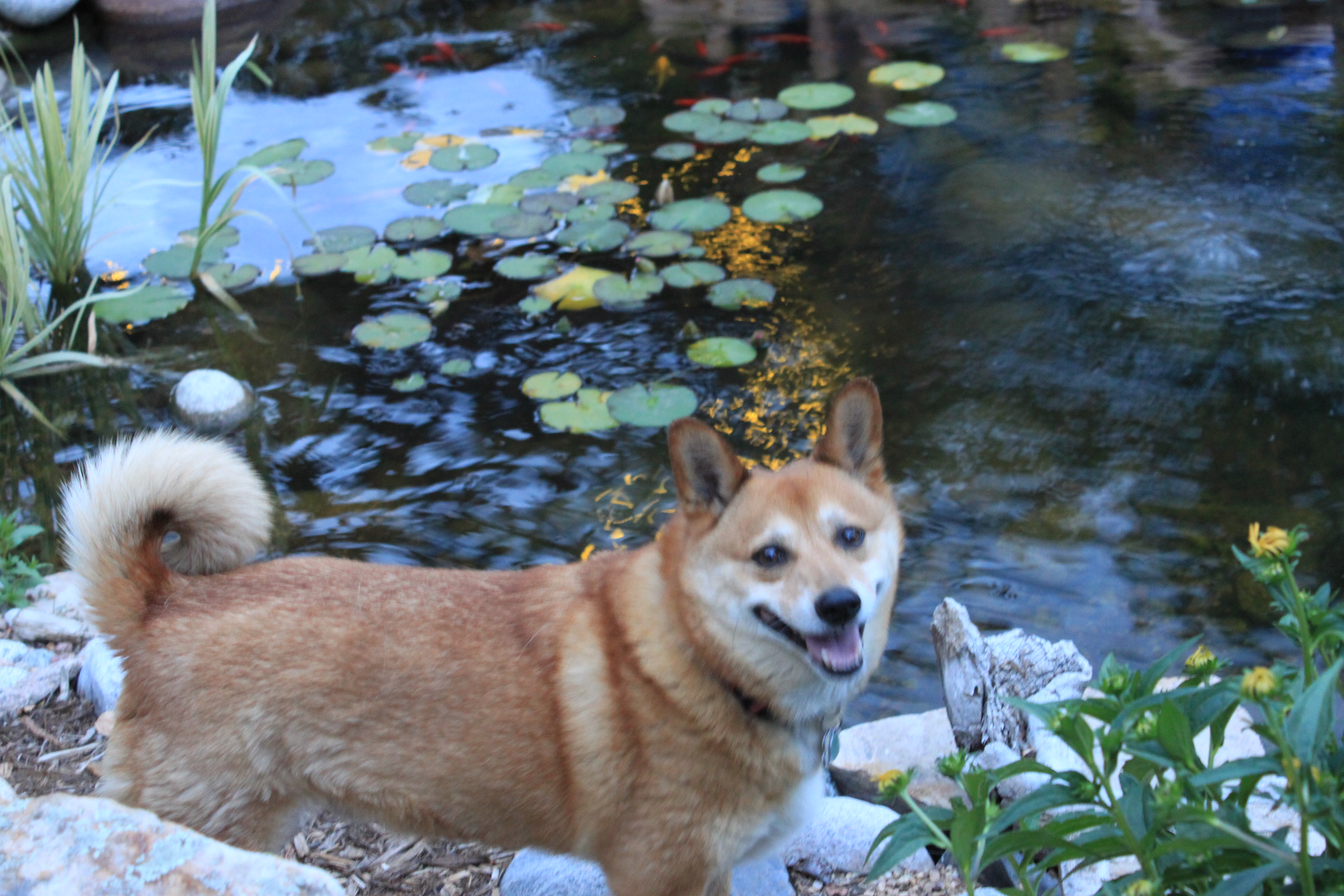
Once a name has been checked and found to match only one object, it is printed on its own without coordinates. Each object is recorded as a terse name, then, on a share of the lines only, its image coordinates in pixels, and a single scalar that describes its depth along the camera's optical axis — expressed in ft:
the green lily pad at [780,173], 23.38
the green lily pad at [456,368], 18.33
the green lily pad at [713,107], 26.07
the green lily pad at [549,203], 22.21
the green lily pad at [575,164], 23.53
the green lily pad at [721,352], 18.16
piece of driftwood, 10.32
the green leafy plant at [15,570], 12.87
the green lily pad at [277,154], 24.00
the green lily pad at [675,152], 24.41
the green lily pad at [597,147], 24.53
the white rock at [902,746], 11.18
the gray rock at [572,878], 9.78
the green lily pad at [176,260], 20.40
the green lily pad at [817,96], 26.32
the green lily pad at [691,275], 20.10
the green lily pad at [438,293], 19.97
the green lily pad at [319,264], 20.61
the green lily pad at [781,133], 24.72
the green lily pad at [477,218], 21.54
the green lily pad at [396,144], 24.80
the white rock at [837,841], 10.02
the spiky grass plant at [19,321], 16.78
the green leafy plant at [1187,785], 5.03
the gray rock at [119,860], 5.86
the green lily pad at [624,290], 19.76
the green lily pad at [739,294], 19.72
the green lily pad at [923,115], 25.32
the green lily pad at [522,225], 21.43
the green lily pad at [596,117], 25.98
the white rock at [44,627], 12.57
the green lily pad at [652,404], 16.85
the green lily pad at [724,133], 24.99
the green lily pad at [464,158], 23.85
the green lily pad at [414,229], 21.61
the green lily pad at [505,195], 22.58
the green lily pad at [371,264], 20.51
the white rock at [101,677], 11.20
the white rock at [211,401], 17.04
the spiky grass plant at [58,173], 18.37
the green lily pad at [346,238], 21.22
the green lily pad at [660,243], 20.88
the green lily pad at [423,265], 20.43
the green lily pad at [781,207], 21.91
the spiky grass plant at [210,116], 19.13
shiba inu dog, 8.18
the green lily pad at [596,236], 21.22
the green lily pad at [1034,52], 28.43
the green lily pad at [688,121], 25.41
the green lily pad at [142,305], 19.27
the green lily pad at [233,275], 20.29
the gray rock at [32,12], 31.58
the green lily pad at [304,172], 23.49
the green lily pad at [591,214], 21.94
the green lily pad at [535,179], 22.99
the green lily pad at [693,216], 21.62
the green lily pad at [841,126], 25.00
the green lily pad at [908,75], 27.27
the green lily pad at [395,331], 18.83
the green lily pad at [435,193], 22.70
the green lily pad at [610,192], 22.54
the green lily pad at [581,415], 17.03
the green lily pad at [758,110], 25.82
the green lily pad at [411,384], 17.93
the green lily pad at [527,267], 20.42
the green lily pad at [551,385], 17.70
